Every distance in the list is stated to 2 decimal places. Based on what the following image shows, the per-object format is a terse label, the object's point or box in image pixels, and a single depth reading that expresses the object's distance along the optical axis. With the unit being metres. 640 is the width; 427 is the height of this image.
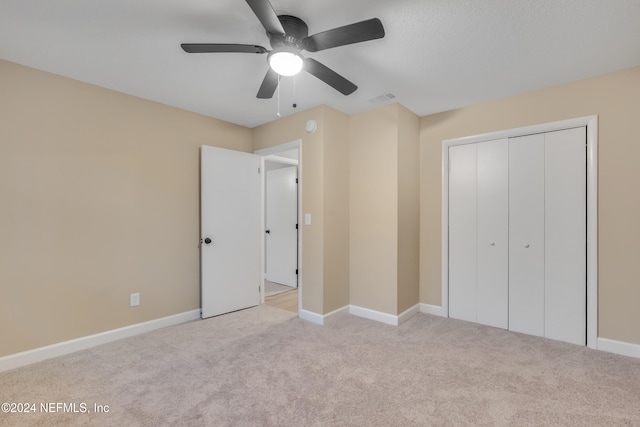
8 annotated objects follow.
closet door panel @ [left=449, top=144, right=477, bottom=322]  3.32
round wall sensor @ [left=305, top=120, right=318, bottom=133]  3.35
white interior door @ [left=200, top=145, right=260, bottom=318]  3.51
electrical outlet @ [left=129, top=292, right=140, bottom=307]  2.97
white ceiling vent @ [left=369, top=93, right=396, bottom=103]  3.03
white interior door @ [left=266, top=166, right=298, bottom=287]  4.99
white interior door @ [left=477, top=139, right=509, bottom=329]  3.12
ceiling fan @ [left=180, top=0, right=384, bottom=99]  1.51
